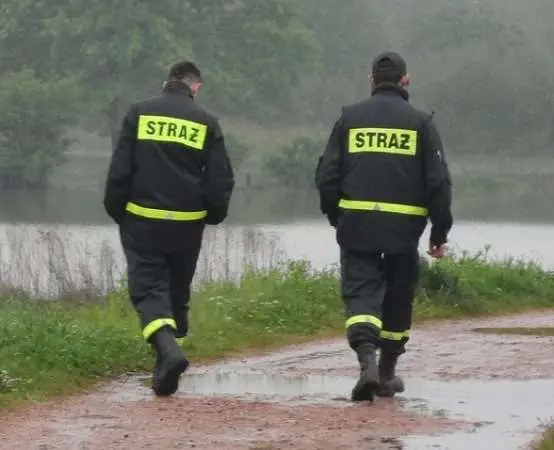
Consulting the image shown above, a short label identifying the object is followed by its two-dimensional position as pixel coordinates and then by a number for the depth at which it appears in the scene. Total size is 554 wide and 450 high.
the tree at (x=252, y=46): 55.16
